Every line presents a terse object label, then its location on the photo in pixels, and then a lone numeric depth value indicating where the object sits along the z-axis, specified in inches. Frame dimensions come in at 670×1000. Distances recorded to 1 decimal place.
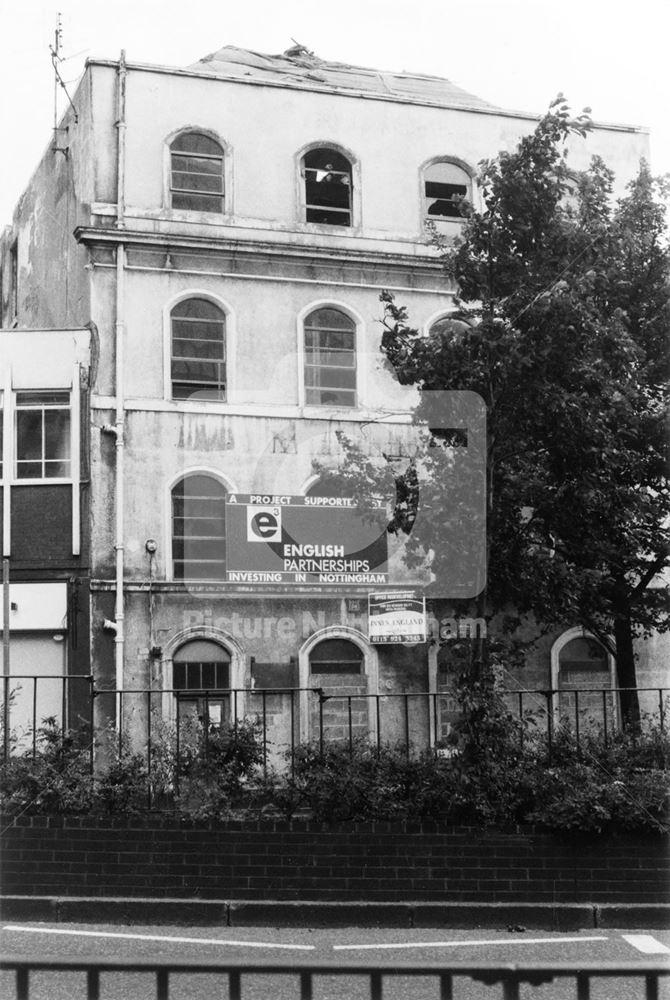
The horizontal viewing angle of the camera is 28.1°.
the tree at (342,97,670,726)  499.8
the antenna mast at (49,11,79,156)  746.4
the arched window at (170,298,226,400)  933.8
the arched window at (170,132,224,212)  946.7
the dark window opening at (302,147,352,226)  976.9
